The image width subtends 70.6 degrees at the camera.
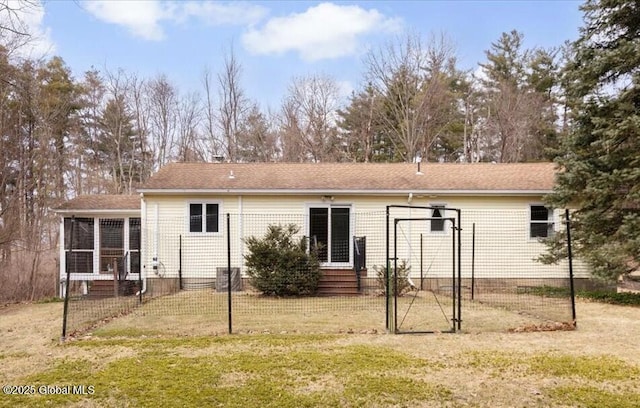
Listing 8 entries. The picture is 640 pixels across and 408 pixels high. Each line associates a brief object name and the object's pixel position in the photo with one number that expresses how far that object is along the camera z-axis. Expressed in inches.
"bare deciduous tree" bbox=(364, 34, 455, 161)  991.6
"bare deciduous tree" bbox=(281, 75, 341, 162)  1043.3
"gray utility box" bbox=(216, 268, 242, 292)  477.7
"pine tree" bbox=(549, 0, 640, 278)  370.6
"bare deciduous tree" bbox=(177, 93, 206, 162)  1050.1
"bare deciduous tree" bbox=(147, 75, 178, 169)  1051.3
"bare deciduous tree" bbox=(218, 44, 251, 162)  1029.2
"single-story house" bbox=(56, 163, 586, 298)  491.8
